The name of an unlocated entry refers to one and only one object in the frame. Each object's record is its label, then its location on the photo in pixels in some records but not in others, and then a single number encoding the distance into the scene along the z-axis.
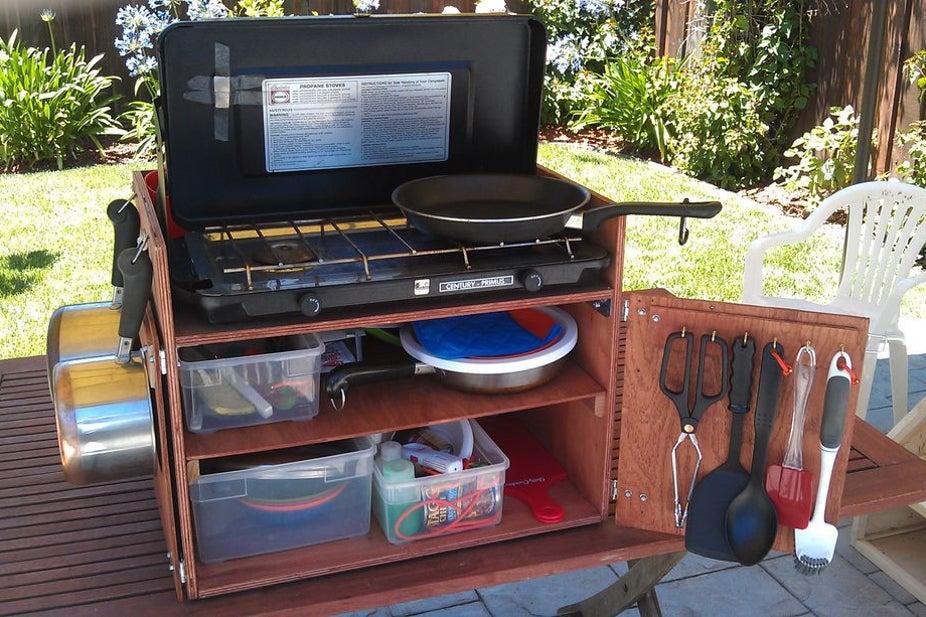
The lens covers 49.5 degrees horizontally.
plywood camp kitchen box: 1.75
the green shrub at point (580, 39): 8.07
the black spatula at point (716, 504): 1.88
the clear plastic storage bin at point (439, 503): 1.91
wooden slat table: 1.77
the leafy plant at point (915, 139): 5.59
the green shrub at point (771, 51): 6.66
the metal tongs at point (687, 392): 1.83
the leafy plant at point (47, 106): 6.89
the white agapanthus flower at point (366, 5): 6.43
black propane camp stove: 1.68
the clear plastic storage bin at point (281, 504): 1.82
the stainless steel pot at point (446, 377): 1.92
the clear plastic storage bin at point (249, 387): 1.76
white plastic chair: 3.48
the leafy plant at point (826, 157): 6.18
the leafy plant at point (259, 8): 6.81
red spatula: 1.85
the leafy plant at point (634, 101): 7.47
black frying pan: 1.81
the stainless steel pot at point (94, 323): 2.02
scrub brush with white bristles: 1.77
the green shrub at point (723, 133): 6.79
